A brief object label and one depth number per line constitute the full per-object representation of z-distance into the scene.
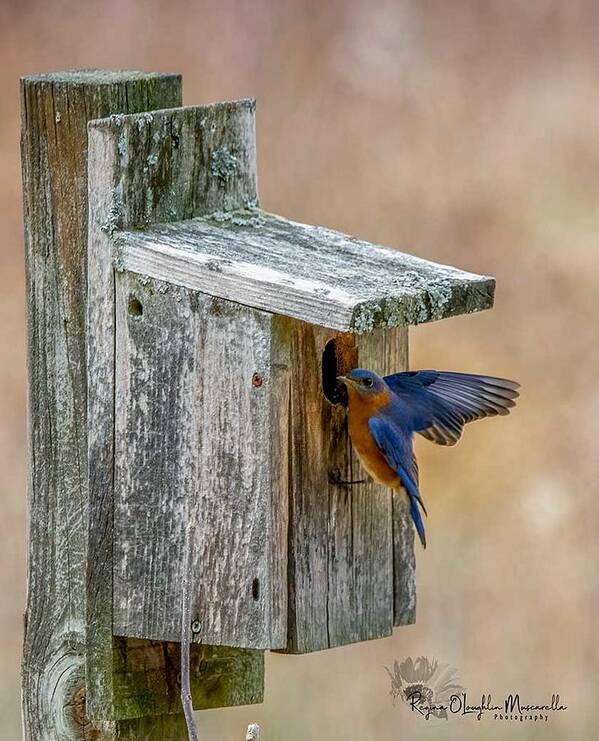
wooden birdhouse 6.81
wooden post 7.06
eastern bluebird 7.20
